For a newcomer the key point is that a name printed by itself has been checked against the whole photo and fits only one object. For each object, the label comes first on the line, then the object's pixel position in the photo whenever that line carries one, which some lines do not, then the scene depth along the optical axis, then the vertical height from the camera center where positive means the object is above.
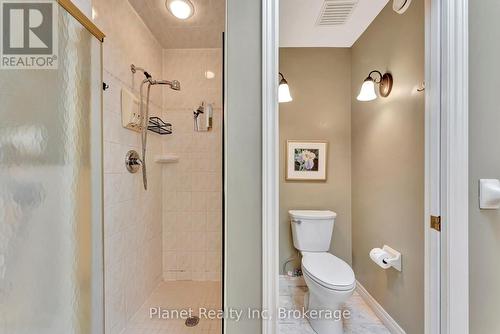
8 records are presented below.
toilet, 1.47 -0.75
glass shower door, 0.67 -0.09
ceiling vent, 1.63 +1.18
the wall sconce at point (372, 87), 1.72 +0.61
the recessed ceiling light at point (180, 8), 1.59 +1.14
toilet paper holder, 1.55 -0.65
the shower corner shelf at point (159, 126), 1.90 +0.35
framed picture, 2.30 +0.06
